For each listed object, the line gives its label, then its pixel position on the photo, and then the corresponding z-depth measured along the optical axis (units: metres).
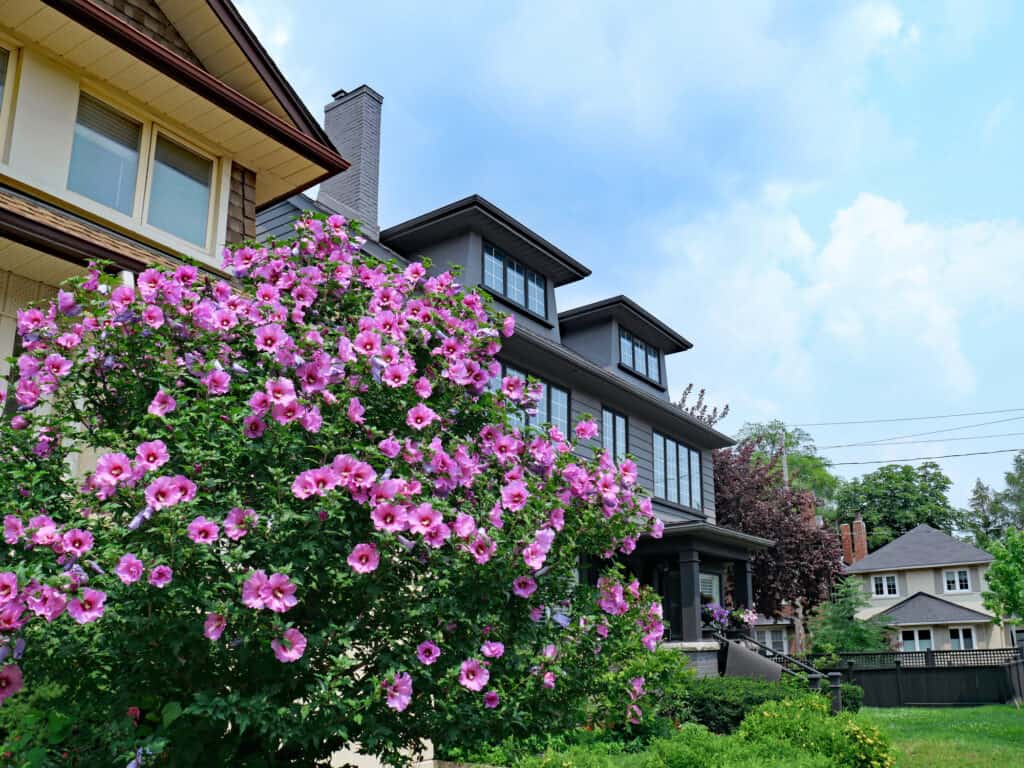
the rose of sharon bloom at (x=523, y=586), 4.14
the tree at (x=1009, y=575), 23.25
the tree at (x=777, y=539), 26.66
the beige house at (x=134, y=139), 7.30
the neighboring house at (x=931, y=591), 38.38
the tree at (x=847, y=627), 29.62
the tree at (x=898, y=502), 64.44
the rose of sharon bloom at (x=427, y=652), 3.94
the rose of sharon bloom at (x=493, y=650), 4.03
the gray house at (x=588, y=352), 15.94
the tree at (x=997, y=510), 65.31
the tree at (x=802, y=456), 60.72
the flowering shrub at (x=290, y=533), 3.60
